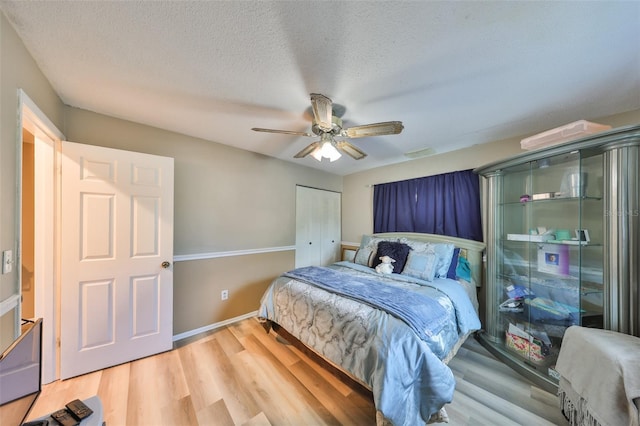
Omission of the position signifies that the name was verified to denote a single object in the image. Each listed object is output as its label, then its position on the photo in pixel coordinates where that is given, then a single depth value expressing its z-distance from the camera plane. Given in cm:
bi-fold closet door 373
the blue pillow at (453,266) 250
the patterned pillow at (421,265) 240
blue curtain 279
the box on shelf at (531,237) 199
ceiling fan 152
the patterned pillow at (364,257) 303
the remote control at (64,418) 89
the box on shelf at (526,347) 192
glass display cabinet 147
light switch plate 107
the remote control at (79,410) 93
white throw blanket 110
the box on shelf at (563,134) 164
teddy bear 263
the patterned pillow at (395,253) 269
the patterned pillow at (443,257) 247
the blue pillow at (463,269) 259
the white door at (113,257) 180
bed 137
